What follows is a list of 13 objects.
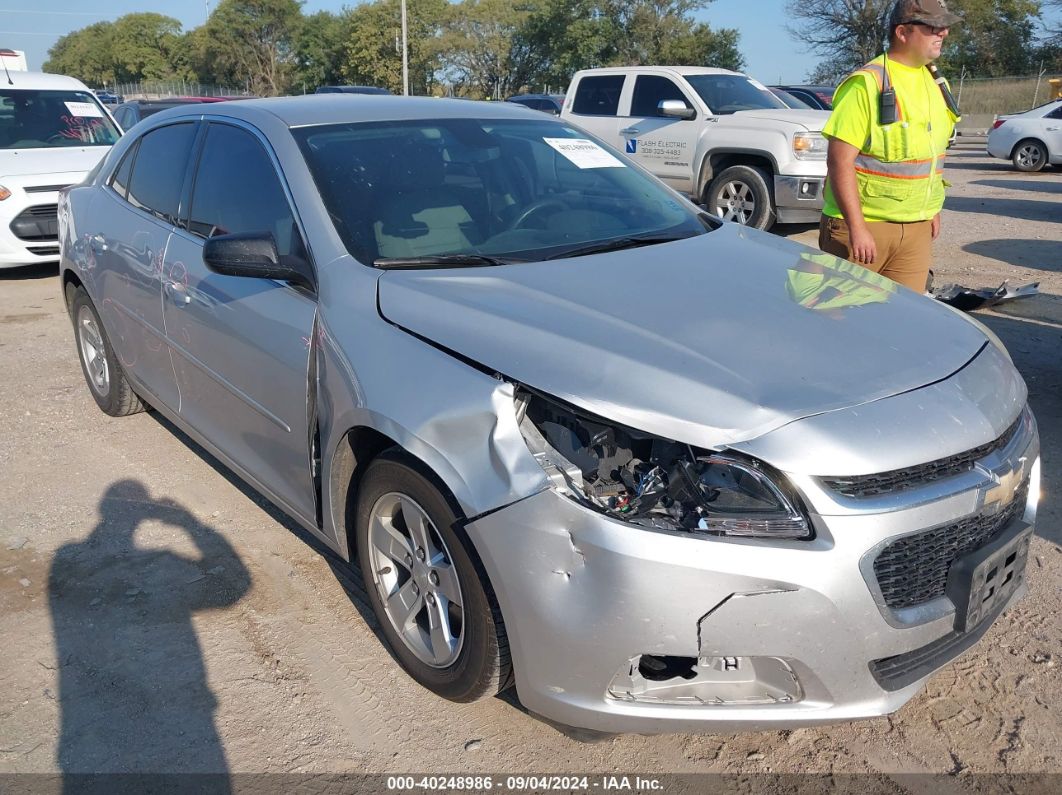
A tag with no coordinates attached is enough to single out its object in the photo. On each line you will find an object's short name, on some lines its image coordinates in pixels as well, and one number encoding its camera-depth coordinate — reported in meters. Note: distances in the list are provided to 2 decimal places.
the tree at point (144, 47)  84.25
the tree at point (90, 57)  91.44
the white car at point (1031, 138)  18.12
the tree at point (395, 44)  54.09
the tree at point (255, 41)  67.06
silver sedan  2.08
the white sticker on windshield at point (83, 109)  9.68
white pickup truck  9.73
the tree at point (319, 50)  63.19
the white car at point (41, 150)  8.38
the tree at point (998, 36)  41.81
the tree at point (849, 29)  39.59
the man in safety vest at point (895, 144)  4.09
